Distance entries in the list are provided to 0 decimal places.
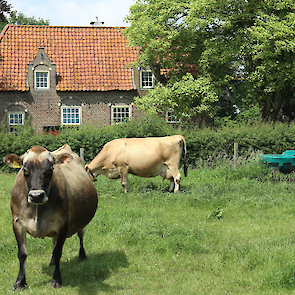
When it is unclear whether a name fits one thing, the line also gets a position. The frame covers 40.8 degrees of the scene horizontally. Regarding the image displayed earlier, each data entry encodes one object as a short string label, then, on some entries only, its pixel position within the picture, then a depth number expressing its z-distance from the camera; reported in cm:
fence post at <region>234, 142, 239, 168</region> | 1790
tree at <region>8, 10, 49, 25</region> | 5989
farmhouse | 3083
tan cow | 1337
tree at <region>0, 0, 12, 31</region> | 3500
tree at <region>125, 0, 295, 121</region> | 2273
